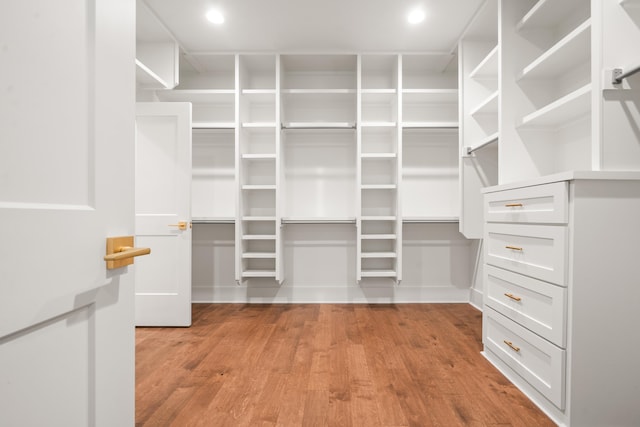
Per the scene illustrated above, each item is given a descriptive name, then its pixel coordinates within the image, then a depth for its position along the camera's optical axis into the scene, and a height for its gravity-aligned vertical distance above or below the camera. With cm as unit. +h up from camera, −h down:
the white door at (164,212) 287 -3
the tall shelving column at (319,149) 369 +68
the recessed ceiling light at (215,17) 269 +160
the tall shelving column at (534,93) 216 +81
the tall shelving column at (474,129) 308 +78
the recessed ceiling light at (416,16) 268 +161
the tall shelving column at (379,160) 343 +54
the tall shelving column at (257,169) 329 +44
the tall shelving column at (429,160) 366 +56
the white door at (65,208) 52 +0
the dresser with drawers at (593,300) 139 -39
